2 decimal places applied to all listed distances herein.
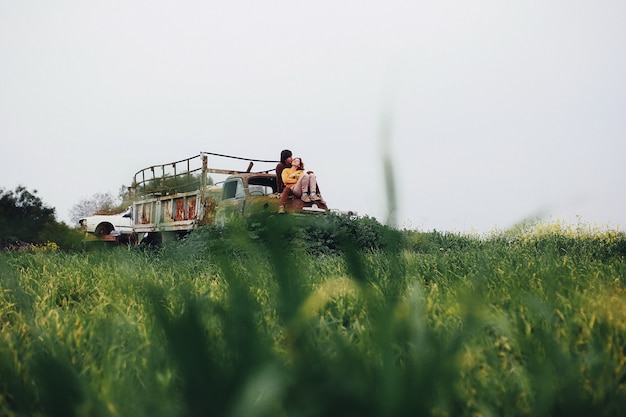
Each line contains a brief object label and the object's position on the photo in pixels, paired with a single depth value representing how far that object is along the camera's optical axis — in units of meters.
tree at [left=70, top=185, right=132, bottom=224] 32.67
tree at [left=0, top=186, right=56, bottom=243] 21.02
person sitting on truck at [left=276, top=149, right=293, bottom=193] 12.43
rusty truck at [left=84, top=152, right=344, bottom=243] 12.69
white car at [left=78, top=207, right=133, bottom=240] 19.48
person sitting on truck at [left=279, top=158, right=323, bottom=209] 11.16
